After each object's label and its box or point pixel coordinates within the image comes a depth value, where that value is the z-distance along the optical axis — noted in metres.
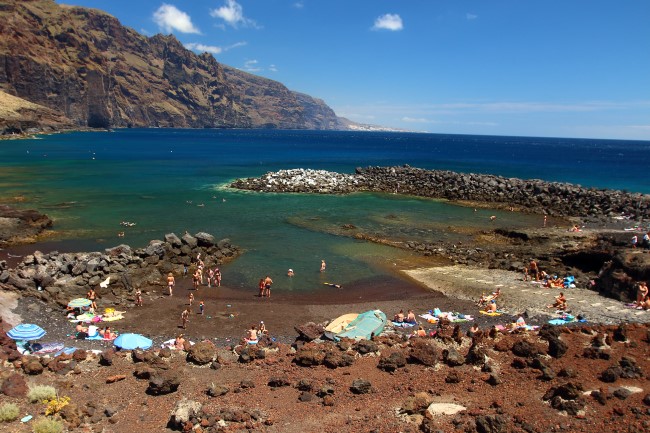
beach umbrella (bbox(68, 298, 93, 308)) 23.81
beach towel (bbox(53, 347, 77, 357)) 18.98
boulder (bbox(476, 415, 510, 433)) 13.26
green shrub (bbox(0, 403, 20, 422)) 13.55
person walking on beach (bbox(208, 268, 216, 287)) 30.34
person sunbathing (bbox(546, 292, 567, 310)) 25.89
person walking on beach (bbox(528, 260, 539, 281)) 31.69
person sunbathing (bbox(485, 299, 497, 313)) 26.03
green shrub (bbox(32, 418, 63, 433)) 12.94
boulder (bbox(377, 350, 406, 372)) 17.53
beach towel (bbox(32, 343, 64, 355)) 19.27
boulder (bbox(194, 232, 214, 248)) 35.62
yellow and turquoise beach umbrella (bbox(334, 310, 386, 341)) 21.21
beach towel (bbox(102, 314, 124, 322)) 23.61
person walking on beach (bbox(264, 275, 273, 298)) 28.78
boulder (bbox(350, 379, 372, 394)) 15.95
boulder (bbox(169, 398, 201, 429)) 13.89
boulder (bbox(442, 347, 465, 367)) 17.77
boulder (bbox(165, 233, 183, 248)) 33.88
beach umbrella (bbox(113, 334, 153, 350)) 19.72
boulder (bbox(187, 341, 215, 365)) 18.11
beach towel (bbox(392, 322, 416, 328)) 23.80
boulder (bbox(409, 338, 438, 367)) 17.86
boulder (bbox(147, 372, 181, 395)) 15.77
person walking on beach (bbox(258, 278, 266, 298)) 28.72
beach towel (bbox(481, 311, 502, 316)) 25.69
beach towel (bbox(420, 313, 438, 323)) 24.67
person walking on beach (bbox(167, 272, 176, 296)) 28.56
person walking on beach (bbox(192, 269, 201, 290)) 29.70
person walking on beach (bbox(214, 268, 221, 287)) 30.45
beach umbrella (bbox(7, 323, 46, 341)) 19.66
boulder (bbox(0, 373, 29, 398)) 14.77
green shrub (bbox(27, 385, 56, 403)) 14.60
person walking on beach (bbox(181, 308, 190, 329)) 23.72
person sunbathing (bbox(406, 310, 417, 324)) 24.23
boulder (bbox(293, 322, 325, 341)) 20.69
